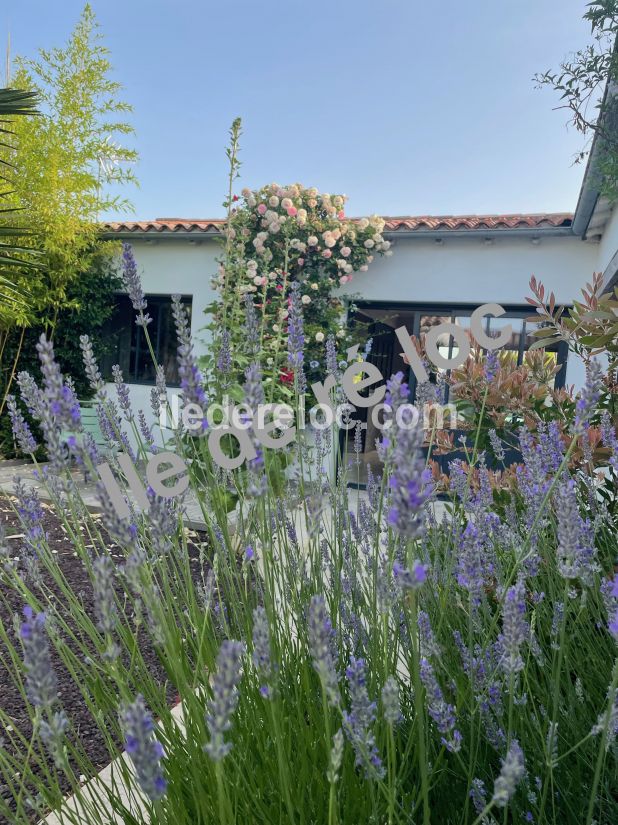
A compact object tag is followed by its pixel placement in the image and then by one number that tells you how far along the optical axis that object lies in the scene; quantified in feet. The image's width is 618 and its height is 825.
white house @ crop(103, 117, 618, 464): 21.52
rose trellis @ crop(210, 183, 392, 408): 24.06
